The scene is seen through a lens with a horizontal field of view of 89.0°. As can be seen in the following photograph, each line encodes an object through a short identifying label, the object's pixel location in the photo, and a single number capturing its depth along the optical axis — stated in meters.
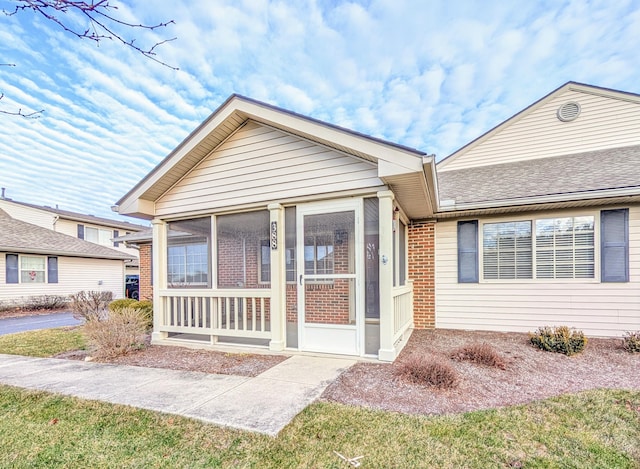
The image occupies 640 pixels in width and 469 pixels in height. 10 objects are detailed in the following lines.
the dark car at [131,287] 20.39
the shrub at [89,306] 7.95
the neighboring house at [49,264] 15.23
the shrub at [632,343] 5.18
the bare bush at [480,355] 4.54
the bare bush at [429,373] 3.80
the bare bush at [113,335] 5.71
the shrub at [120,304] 8.87
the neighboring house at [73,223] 20.80
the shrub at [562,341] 5.24
